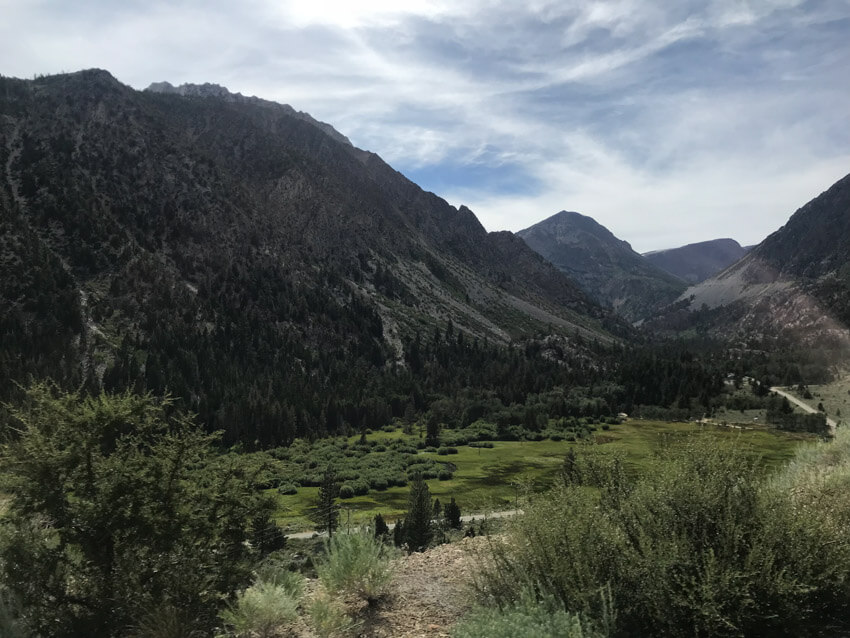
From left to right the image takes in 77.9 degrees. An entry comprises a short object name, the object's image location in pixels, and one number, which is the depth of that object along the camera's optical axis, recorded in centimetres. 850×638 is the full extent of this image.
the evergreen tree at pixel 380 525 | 4938
